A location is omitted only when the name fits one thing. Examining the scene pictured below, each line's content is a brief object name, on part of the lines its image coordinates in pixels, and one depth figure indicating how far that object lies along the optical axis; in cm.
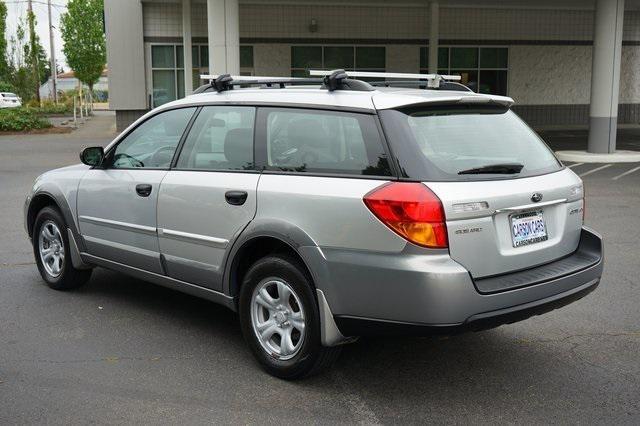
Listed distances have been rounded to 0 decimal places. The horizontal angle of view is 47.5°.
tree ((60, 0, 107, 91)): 3944
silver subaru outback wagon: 372
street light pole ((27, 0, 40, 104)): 4362
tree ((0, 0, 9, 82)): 3631
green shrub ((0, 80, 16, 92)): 5247
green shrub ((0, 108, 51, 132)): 2783
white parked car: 4538
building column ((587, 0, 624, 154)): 1741
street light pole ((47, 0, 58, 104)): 5456
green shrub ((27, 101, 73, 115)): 4397
